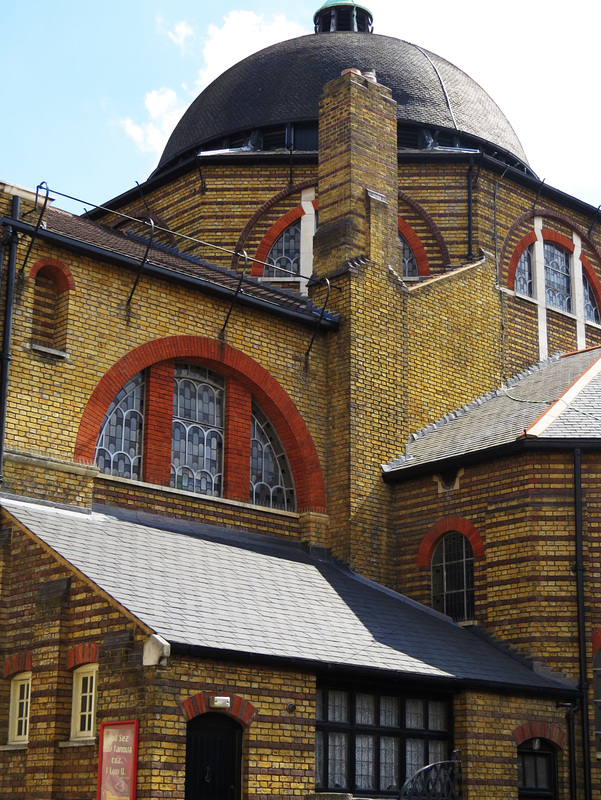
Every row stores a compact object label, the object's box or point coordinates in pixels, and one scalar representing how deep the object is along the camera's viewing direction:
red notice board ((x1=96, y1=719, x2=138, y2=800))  13.34
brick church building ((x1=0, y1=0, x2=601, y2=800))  14.45
